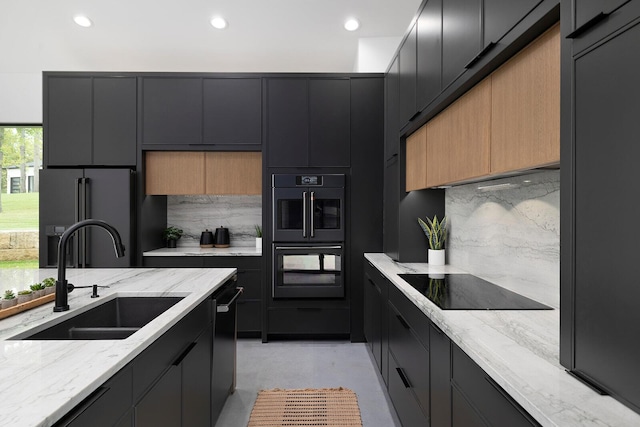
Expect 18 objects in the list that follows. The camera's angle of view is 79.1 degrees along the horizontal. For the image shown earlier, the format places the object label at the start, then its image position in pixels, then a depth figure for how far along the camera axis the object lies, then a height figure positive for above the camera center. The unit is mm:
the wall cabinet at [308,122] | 3900 +941
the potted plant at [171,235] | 4297 -233
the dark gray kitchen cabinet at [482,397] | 942 -509
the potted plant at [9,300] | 1450 -328
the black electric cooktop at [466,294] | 1677 -389
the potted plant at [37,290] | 1599 -320
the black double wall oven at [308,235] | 3832 -201
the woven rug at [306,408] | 2428 -1293
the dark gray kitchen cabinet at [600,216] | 771 +1
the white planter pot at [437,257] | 2998 -322
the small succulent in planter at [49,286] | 1665 -318
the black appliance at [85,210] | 3652 +35
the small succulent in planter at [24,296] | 1520 -328
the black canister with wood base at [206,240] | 4281 -284
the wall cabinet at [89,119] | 3840 +938
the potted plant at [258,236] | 4238 -241
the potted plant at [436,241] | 3000 -199
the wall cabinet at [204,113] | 3881 +1021
